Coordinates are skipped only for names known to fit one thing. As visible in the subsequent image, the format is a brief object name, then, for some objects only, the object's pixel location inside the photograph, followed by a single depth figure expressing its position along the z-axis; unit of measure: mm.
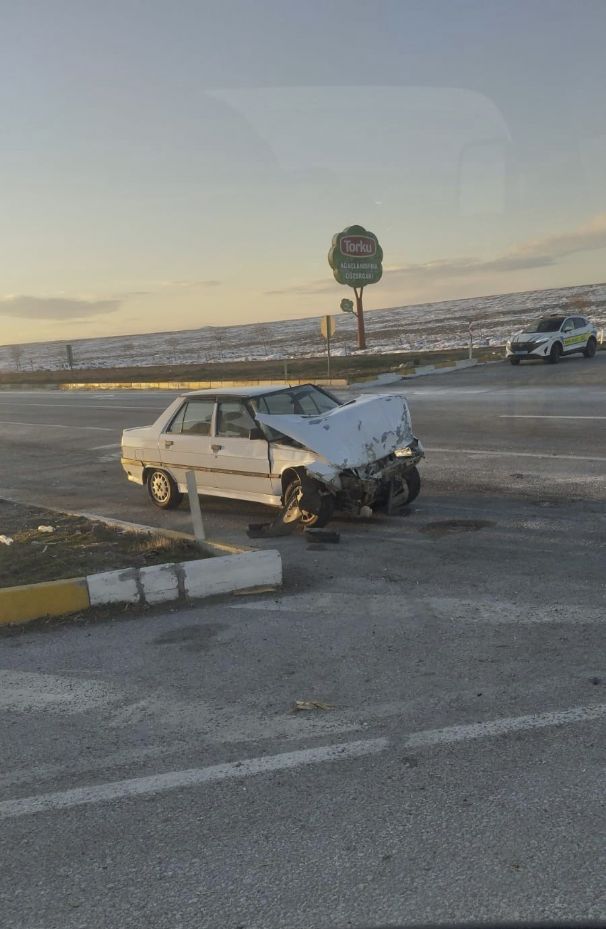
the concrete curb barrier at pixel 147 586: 5891
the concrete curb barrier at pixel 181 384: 27938
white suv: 28938
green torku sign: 41000
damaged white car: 7762
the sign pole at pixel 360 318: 42241
